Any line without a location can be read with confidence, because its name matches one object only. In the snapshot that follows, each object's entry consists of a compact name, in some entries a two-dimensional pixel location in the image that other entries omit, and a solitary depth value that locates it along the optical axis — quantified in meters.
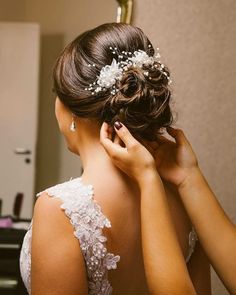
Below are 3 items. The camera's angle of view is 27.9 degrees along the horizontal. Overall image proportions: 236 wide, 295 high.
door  1.75
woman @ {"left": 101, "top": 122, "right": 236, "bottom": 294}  0.89
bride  0.89
